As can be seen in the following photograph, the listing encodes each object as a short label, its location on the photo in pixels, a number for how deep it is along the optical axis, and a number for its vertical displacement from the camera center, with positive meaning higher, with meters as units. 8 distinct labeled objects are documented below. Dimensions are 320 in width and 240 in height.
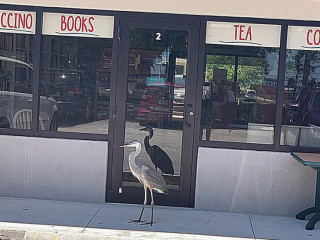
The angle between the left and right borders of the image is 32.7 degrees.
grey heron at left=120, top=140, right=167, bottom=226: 6.14 -1.08
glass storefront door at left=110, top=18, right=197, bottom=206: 6.98 -0.33
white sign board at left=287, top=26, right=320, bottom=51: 6.93 +0.63
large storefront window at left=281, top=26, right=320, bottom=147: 6.91 +0.10
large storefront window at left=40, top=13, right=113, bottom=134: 7.09 +0.07
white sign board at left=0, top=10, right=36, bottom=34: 7.13 +0.65
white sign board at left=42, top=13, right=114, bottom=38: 7.08 +0.64
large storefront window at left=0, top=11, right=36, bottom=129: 7.14 +0.03
